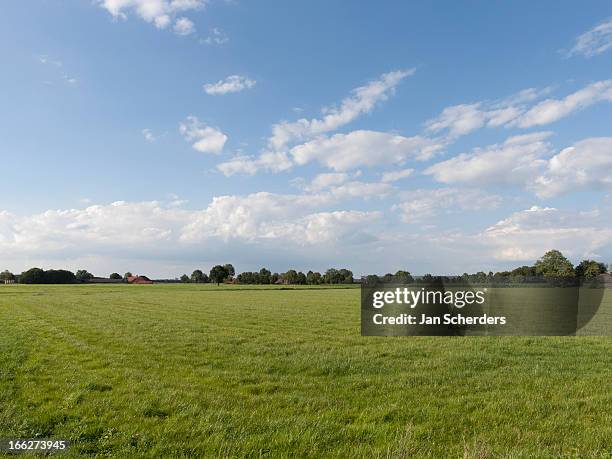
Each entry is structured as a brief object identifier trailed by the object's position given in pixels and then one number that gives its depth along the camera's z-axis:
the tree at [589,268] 154.86
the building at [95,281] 189.91
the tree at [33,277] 175.38
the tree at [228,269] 186.38
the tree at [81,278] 189.36
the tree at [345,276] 188.61
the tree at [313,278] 193.12
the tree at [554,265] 169.38
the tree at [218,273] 179.12
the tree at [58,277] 176.12
